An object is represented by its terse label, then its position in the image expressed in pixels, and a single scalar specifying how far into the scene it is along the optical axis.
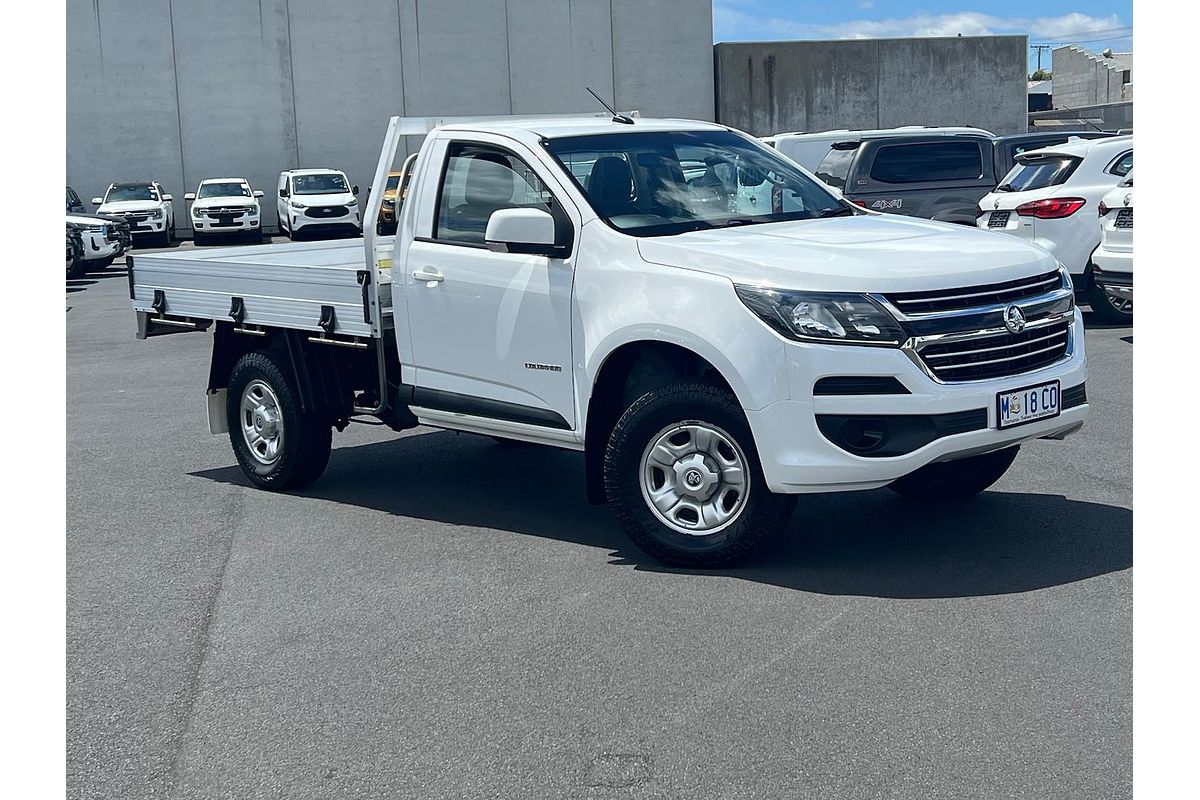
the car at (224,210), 36.31
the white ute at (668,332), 5.52
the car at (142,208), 35.44
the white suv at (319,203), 36.03
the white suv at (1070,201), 14.20
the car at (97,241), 26.66
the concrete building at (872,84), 47.31
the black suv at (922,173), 17.77
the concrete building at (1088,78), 70.25
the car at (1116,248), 13.11
